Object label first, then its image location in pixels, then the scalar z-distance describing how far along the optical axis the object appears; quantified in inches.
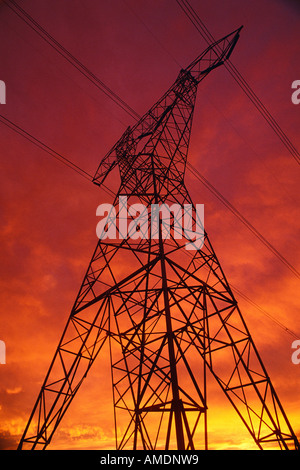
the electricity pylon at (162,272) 373.1
